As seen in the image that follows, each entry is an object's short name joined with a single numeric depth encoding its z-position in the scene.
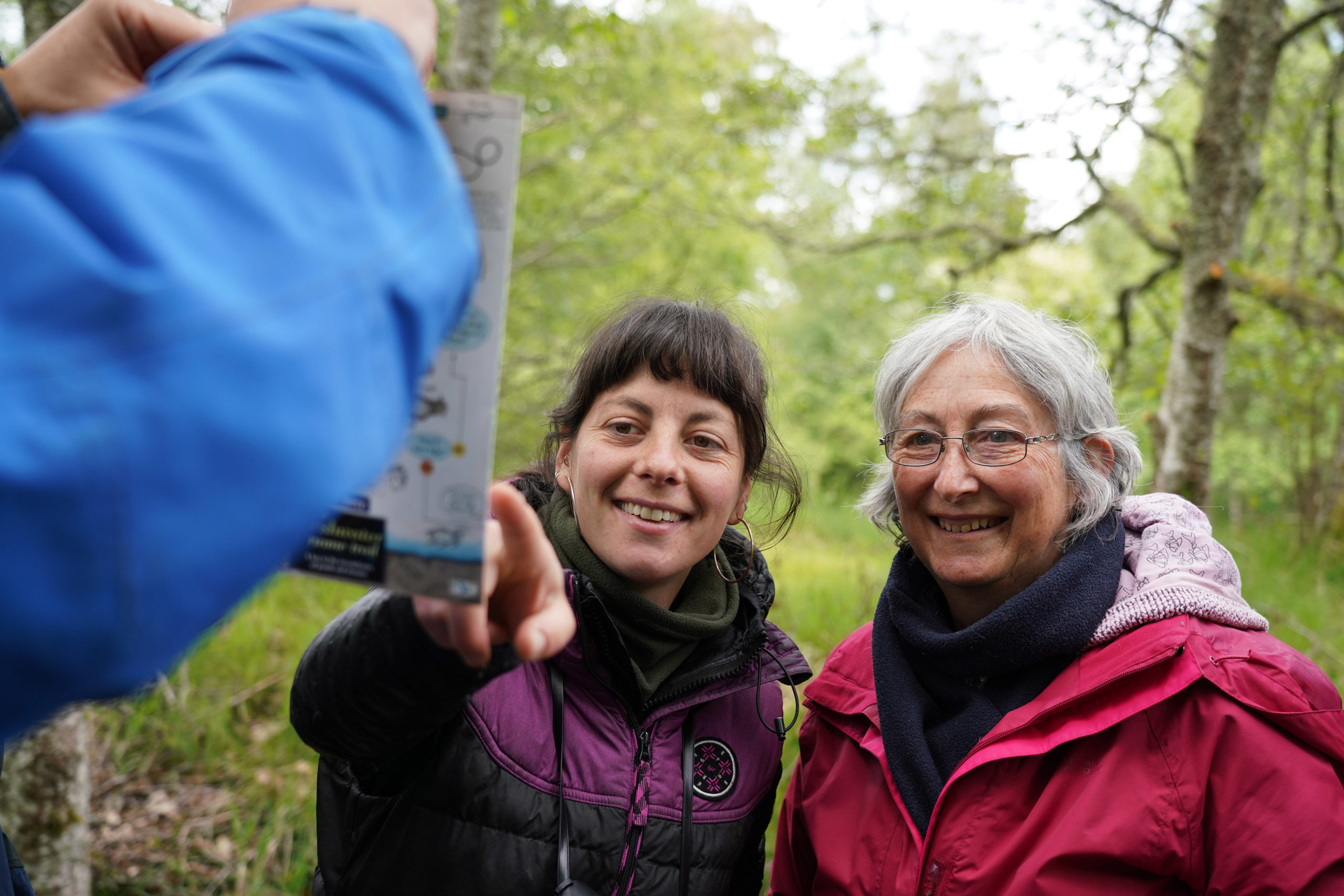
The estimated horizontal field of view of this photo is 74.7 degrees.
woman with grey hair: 1.68
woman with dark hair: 1.46
